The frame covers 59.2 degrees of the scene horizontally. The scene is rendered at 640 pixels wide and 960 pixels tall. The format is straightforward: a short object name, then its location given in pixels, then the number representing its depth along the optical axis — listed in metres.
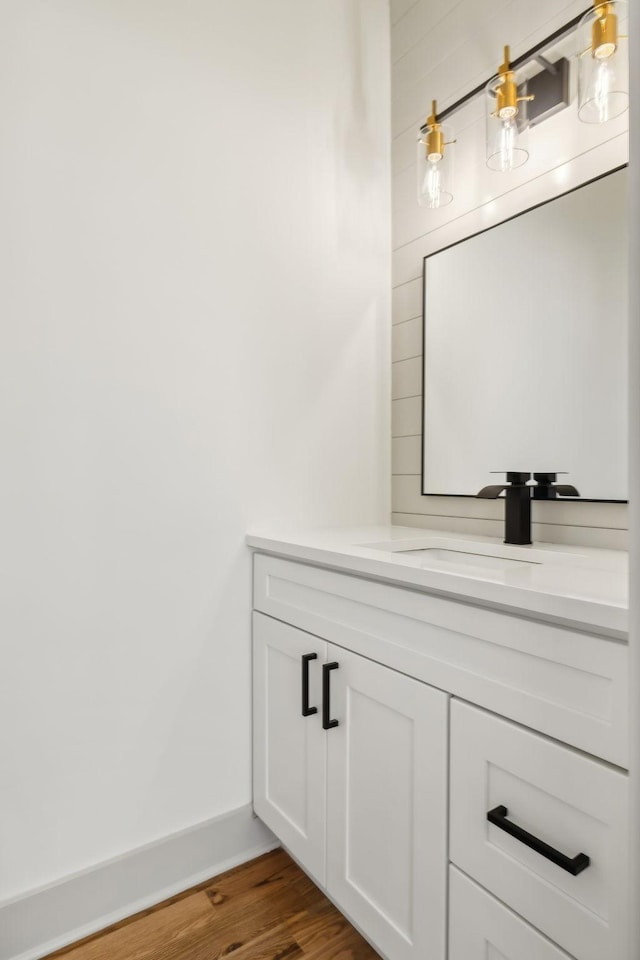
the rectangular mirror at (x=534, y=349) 1.20
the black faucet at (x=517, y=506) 1.28
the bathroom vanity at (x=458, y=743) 0.69
